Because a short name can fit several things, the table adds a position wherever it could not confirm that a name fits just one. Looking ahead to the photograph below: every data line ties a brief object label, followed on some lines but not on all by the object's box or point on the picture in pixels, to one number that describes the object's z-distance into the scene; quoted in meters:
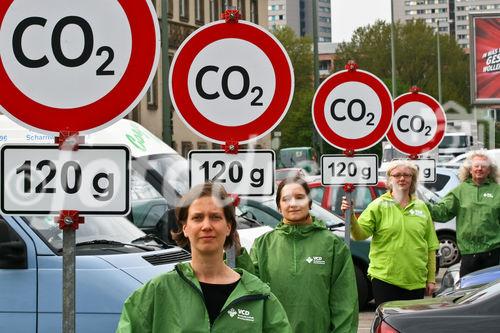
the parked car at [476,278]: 10.57
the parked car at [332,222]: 14.67
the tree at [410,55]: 102.50
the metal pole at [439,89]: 84.92
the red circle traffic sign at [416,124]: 15.19
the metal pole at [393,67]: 46.66
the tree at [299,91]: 85.31
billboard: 51.22
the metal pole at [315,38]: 29.30
